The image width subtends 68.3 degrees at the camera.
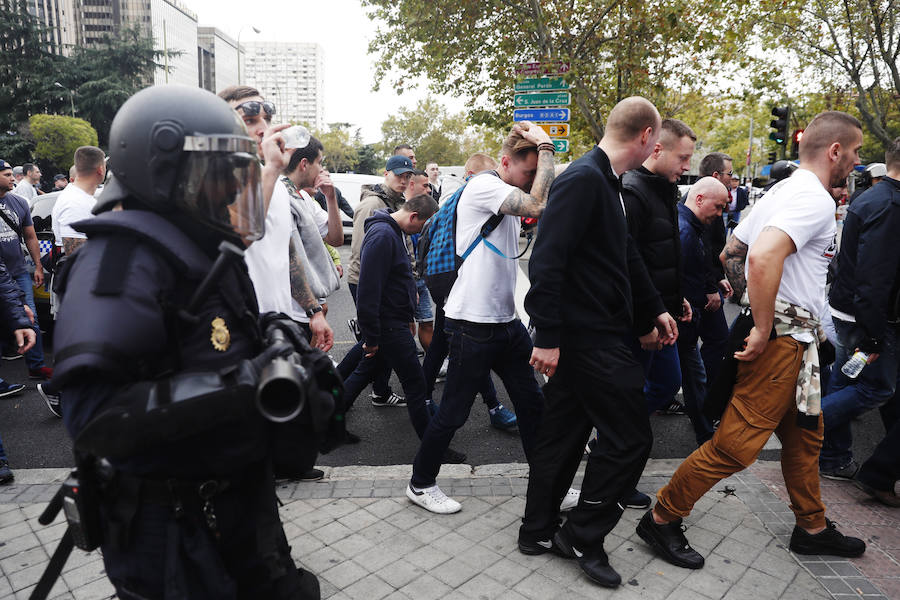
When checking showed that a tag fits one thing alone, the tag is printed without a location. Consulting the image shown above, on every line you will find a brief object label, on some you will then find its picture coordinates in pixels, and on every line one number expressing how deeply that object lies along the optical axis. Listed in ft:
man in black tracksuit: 9.52
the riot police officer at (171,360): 4.58
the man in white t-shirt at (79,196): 17.52
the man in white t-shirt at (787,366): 9.98
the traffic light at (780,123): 49.52
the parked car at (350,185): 63.57
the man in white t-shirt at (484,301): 11.46
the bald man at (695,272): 15.57
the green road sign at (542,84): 36.78
